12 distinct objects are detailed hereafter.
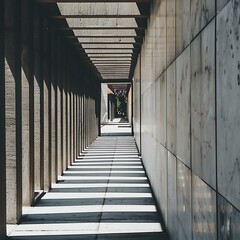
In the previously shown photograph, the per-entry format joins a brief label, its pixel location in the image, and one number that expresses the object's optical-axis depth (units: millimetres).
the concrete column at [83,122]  22700
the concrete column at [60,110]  13977
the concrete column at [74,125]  18266
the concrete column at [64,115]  14930
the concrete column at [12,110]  7754
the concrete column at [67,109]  15930
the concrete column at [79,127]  20164
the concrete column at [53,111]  12492
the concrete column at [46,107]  11484
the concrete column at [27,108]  9055
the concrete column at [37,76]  10336
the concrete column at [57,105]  12992
